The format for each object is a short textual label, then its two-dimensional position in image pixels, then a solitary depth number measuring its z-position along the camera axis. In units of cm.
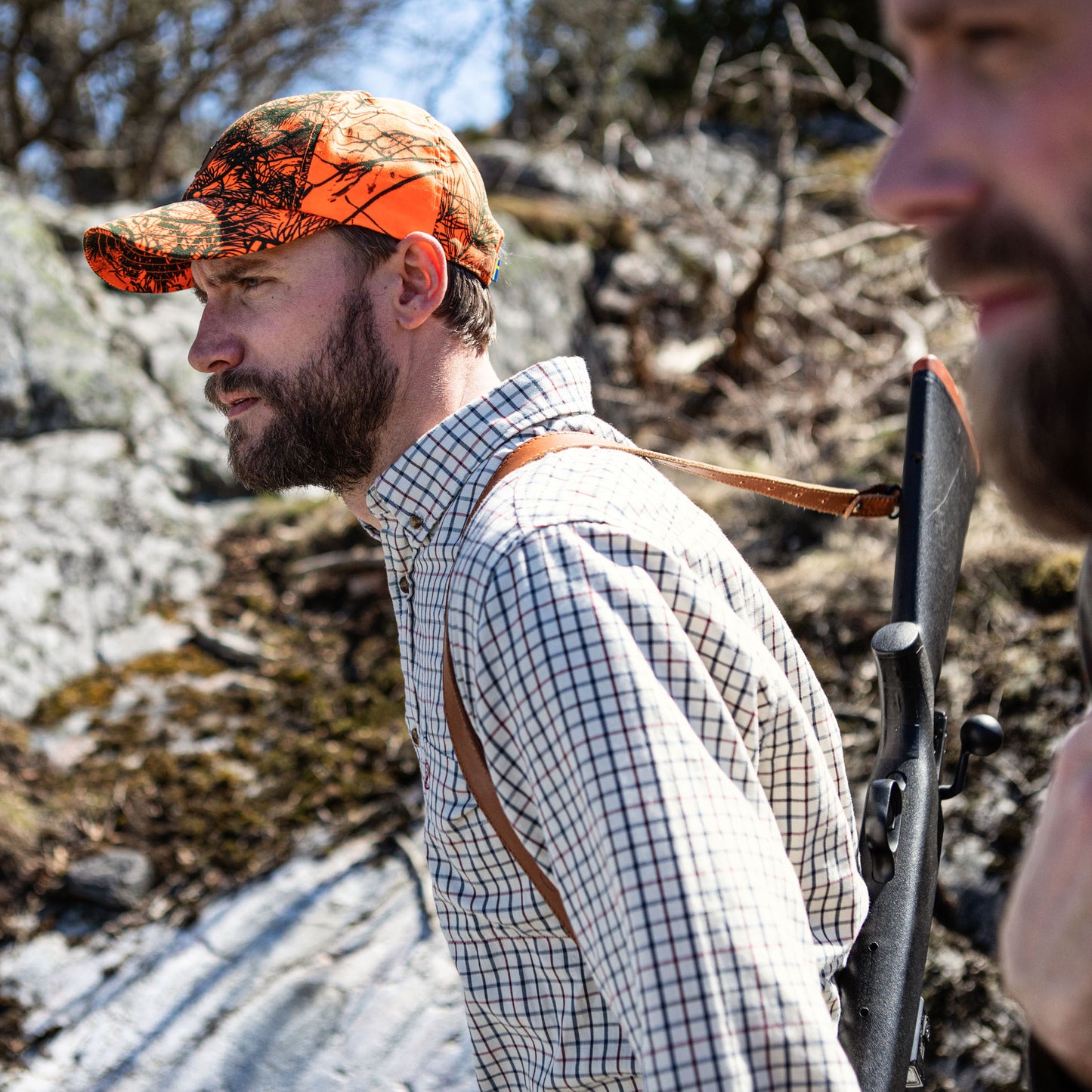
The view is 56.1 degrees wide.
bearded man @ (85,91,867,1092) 94
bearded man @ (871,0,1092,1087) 65
